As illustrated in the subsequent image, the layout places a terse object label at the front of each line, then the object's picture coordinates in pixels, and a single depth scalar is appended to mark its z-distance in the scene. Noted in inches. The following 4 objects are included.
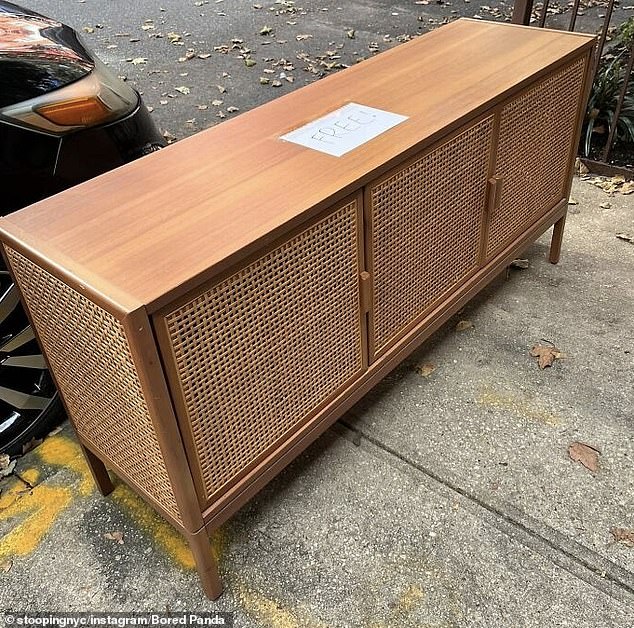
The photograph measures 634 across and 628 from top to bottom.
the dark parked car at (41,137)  81.5
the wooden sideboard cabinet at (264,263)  60.6
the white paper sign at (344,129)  78.9
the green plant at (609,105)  171.2
